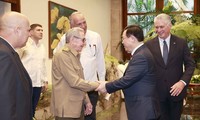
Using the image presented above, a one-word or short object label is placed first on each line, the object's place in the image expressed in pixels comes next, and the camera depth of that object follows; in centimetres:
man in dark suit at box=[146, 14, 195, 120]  383
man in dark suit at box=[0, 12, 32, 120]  194
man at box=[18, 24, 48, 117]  470
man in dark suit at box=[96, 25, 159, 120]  301
